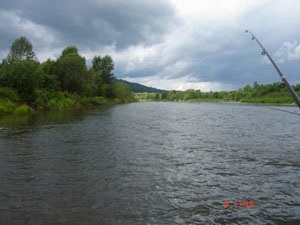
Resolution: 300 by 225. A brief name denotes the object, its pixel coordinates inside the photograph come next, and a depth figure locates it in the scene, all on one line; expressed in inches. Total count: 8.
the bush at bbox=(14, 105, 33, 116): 1875.0
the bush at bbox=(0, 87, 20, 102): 2055.9
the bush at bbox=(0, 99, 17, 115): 1813.1
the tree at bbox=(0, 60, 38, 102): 2278.5
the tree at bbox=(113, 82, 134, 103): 5284.9
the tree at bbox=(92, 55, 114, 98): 5088.6
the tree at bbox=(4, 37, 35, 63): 3452.3
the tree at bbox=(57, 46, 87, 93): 3527.3
